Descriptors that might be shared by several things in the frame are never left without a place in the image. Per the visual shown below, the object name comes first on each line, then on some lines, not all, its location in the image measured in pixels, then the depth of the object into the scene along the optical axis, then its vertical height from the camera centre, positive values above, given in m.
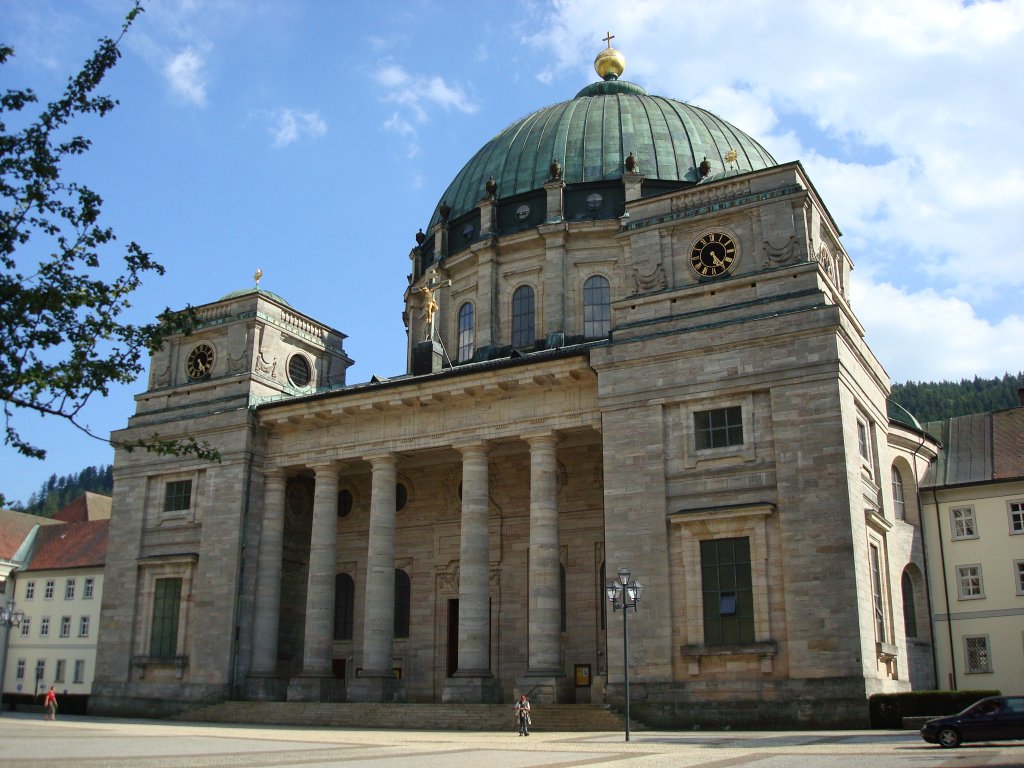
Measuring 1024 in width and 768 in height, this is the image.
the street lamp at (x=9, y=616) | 43.51 +1.59
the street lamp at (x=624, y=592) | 27.30 +1.72
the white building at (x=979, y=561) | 35.97 +3.50
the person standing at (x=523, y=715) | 27.31 -1.43
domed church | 29.38 +6.25
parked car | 22.16 -1.35
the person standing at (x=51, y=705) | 36.38 -1.70
